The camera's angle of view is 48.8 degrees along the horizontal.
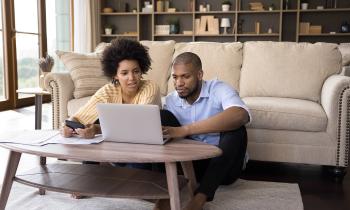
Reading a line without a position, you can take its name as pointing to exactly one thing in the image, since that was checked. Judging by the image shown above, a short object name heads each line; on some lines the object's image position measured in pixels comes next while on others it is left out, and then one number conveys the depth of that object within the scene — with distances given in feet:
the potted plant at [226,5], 20.86
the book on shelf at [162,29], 21.83
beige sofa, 7.69
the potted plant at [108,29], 22.77
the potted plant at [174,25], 21.65
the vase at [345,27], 19.58
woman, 6.10
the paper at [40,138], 4.94
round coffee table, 4.34
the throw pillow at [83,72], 9.44
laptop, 4.75
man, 5.40
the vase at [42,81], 9.12
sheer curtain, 21.30
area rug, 6.10
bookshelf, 20.16
